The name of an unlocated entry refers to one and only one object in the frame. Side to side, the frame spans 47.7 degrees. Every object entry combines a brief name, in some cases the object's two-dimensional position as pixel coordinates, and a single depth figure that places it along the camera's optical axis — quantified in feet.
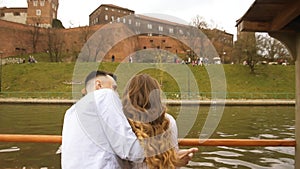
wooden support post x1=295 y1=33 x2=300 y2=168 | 11.87
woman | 6.11
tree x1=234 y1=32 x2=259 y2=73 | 135.44
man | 5.66
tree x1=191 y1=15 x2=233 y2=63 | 147.54
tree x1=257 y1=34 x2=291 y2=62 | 139.19
